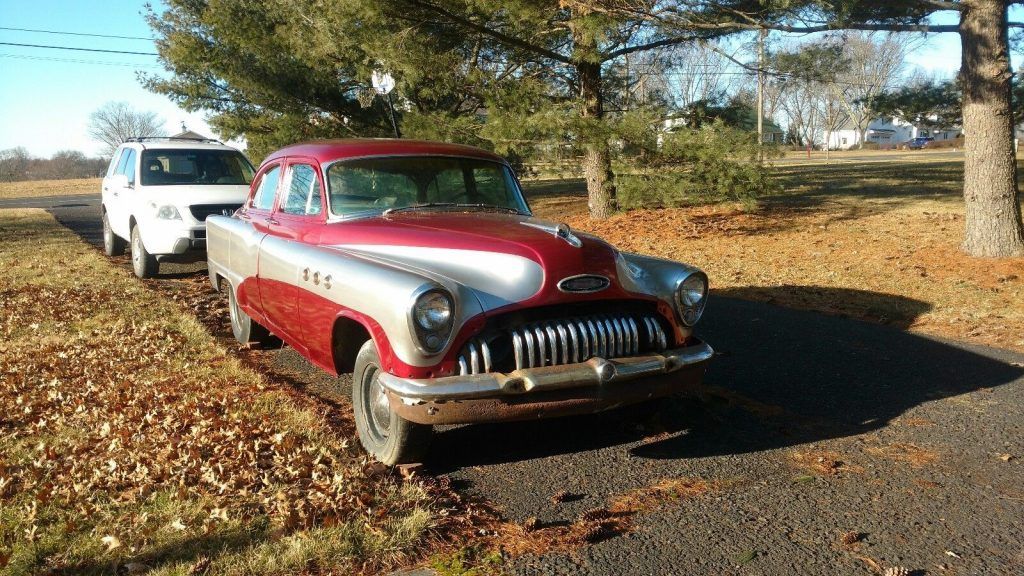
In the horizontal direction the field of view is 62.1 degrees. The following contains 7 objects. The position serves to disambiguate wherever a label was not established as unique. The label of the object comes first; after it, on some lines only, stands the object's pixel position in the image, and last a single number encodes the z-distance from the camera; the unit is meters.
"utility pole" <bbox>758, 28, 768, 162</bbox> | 11.95
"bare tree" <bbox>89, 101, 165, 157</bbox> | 84.50
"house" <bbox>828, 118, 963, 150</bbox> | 91.25
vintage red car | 3.84
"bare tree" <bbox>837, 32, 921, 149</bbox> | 61.43
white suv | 10.11
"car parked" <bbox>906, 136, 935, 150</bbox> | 69.38
